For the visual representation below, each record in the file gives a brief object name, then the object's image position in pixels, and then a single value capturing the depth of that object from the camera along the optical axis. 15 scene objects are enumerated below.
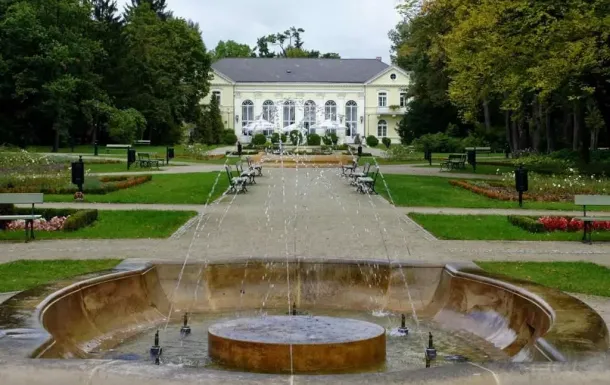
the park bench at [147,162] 35.62
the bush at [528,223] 16.12
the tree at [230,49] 119.50
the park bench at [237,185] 24.38
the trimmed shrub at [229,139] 78.88
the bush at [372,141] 79.75
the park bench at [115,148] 47.05
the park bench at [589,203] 15.29
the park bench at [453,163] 35.83
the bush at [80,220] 15.78
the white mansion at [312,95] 92.44
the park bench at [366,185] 24.25
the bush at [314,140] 71.44
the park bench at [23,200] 14.89
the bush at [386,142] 74.95
